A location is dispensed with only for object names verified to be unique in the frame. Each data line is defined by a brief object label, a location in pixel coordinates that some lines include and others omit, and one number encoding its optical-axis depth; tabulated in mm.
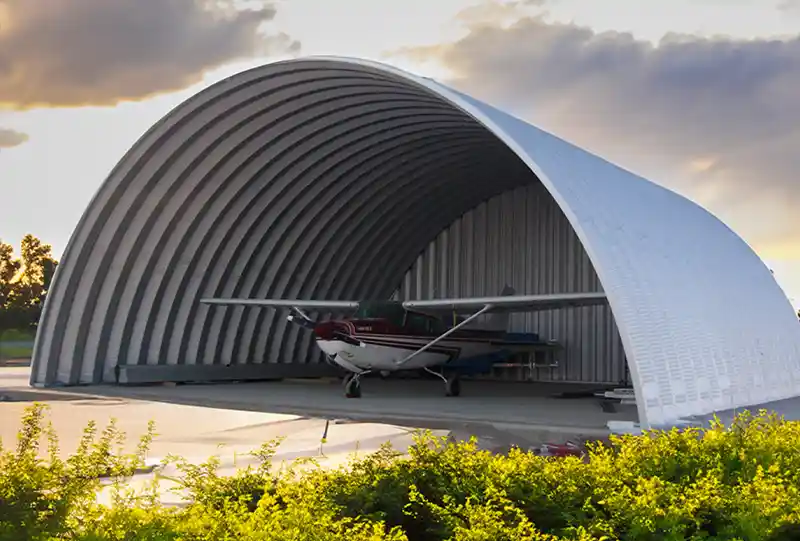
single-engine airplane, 17547
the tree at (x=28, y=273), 61500
